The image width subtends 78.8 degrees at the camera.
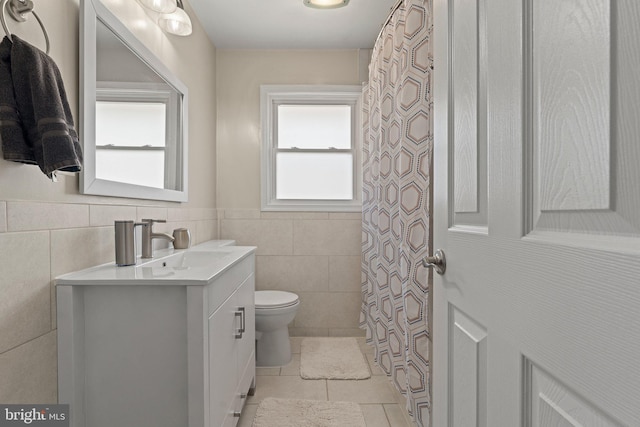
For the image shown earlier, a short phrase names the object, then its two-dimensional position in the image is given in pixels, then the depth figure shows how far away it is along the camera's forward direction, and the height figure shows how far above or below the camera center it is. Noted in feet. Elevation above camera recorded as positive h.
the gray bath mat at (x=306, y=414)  6.47 -3.56
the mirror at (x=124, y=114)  4.66 +1.39
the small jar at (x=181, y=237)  7.03 -0.51
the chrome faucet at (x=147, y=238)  5.91 -0.44
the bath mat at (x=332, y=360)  8.32 -3.55
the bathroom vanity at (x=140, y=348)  4.11 -1.48
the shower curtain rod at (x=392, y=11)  6.86 +3.69
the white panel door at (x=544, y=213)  1.49 -0.03
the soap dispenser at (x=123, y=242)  5.02 -0.43
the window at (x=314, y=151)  10.93 +1.63
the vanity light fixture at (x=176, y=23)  6.63 +3.23
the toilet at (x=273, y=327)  8.40 -2.63
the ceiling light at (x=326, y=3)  8.07 +4.28
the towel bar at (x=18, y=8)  3.40 +1.81
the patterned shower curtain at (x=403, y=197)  5.73 +0.20
